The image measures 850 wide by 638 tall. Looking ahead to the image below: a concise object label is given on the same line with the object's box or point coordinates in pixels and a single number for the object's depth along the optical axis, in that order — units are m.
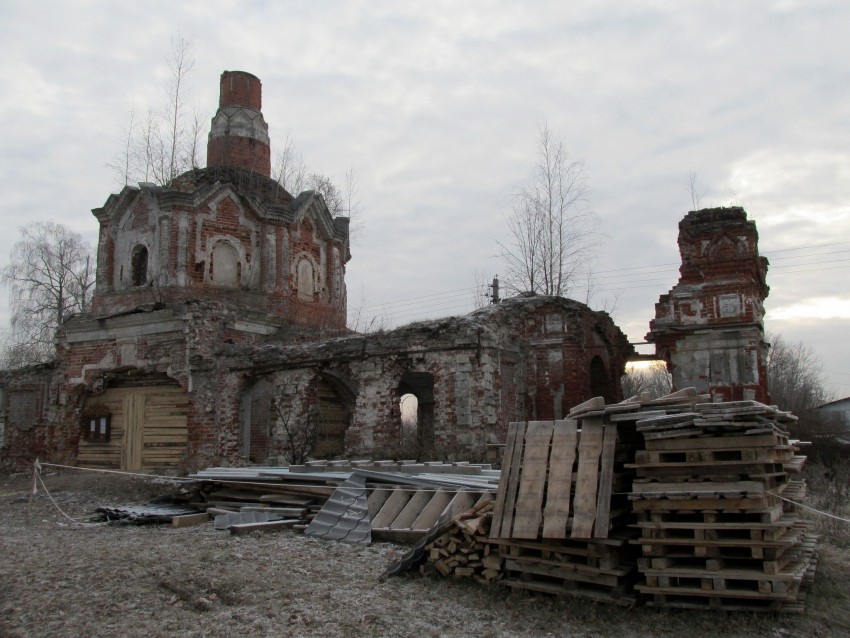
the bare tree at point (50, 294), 31.44
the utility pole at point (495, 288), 28.73
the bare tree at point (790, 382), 29.11
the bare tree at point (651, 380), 39.95
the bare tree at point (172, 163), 25.77
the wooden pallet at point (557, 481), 5.67
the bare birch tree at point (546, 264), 25.66
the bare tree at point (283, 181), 29.70
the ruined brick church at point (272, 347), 13.72
